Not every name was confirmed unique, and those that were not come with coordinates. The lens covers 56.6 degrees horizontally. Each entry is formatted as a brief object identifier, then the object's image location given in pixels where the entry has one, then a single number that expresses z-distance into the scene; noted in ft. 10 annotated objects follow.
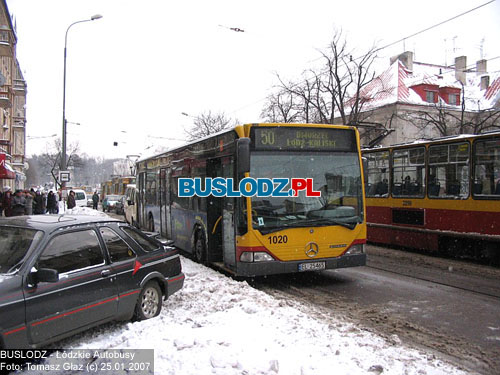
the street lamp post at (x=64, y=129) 89.67
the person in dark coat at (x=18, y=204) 63.36
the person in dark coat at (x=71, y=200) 100.48
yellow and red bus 26.27
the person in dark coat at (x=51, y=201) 90.95
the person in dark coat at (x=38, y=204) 85.46
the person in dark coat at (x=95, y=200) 157.12
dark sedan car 14.23
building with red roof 137.80
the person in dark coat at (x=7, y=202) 68.80
